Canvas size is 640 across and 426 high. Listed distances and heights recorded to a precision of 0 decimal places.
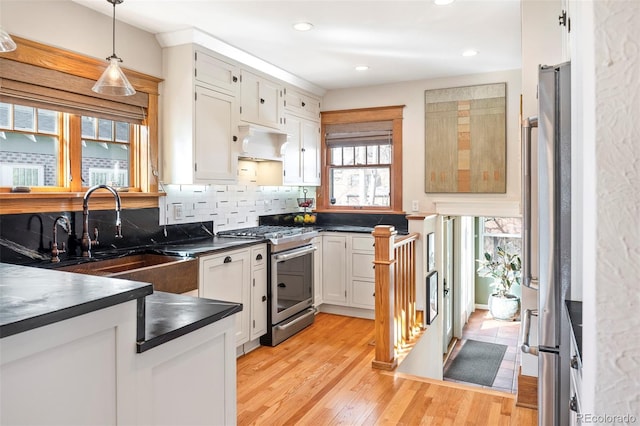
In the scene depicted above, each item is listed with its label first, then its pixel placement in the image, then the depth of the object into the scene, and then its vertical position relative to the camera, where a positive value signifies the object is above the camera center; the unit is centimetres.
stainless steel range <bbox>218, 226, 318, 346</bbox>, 394 -65
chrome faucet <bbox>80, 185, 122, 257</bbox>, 291 -12
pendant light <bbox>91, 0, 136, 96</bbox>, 234 +66
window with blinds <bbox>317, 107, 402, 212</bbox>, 513 +58
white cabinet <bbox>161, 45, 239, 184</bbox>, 347 +75
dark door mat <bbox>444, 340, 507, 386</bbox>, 478 -176
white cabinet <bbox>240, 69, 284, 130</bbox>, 404 +103
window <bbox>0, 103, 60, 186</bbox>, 270 +40
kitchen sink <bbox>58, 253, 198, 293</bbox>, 271 -38
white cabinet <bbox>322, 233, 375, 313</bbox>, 479 -67
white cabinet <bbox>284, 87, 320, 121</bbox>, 477 +117
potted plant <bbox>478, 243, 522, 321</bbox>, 622 -105
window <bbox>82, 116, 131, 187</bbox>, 317 +43
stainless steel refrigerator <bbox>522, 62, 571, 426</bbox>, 171 -12
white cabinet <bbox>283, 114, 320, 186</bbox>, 480 +63
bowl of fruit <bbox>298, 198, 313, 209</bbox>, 530 +8
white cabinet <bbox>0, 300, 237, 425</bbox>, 94 -41
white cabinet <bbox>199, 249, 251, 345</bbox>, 325 -54
